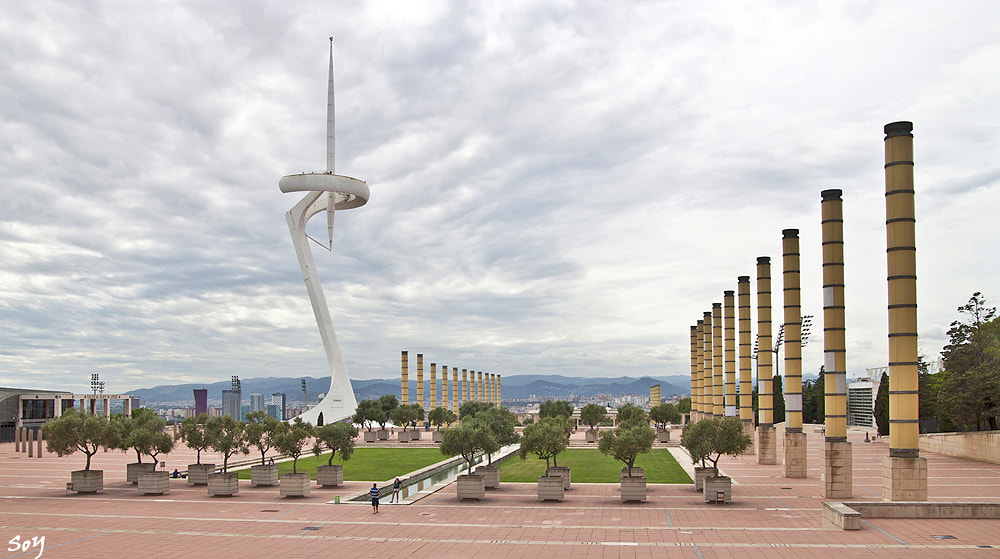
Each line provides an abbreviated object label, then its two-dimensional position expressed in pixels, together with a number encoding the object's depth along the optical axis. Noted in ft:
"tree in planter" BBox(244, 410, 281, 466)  107.55
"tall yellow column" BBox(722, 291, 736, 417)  157.99
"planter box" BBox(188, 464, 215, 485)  110.42
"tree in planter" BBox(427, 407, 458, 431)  221.66
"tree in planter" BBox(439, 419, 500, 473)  95.14
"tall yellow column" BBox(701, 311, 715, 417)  181.57
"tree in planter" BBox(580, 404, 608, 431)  207.92
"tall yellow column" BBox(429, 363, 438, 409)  312.66
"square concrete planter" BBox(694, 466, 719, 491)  95.76
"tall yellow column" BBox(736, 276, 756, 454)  144.05
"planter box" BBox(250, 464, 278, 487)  106.83
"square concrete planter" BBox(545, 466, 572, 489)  98.77
